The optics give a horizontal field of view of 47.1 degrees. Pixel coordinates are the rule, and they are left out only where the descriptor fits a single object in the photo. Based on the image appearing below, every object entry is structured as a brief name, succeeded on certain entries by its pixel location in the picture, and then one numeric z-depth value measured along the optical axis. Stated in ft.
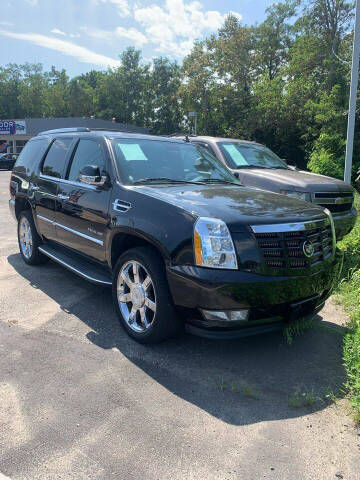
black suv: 9.86
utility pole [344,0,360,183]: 33.60
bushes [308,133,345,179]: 57.98
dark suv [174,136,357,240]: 20.44
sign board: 148.56
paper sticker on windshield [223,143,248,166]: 24.18
